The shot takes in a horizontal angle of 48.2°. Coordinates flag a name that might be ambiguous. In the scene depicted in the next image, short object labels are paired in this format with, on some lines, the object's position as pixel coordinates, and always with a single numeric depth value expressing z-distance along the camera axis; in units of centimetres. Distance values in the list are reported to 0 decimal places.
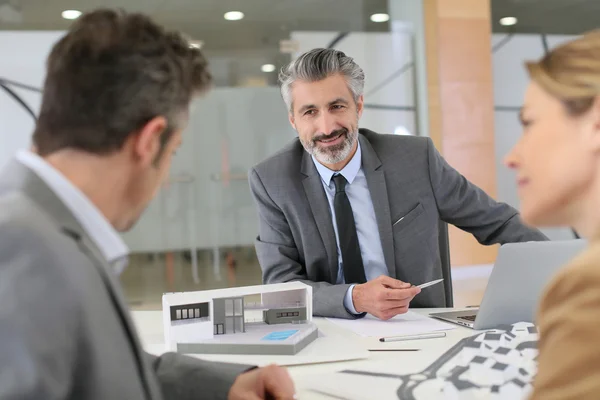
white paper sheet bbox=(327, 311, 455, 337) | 177
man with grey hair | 238
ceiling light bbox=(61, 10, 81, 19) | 622
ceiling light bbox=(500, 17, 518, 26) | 714
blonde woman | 67
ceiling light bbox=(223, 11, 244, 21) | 656
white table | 140
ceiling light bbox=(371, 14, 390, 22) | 684
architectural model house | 159
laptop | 167
